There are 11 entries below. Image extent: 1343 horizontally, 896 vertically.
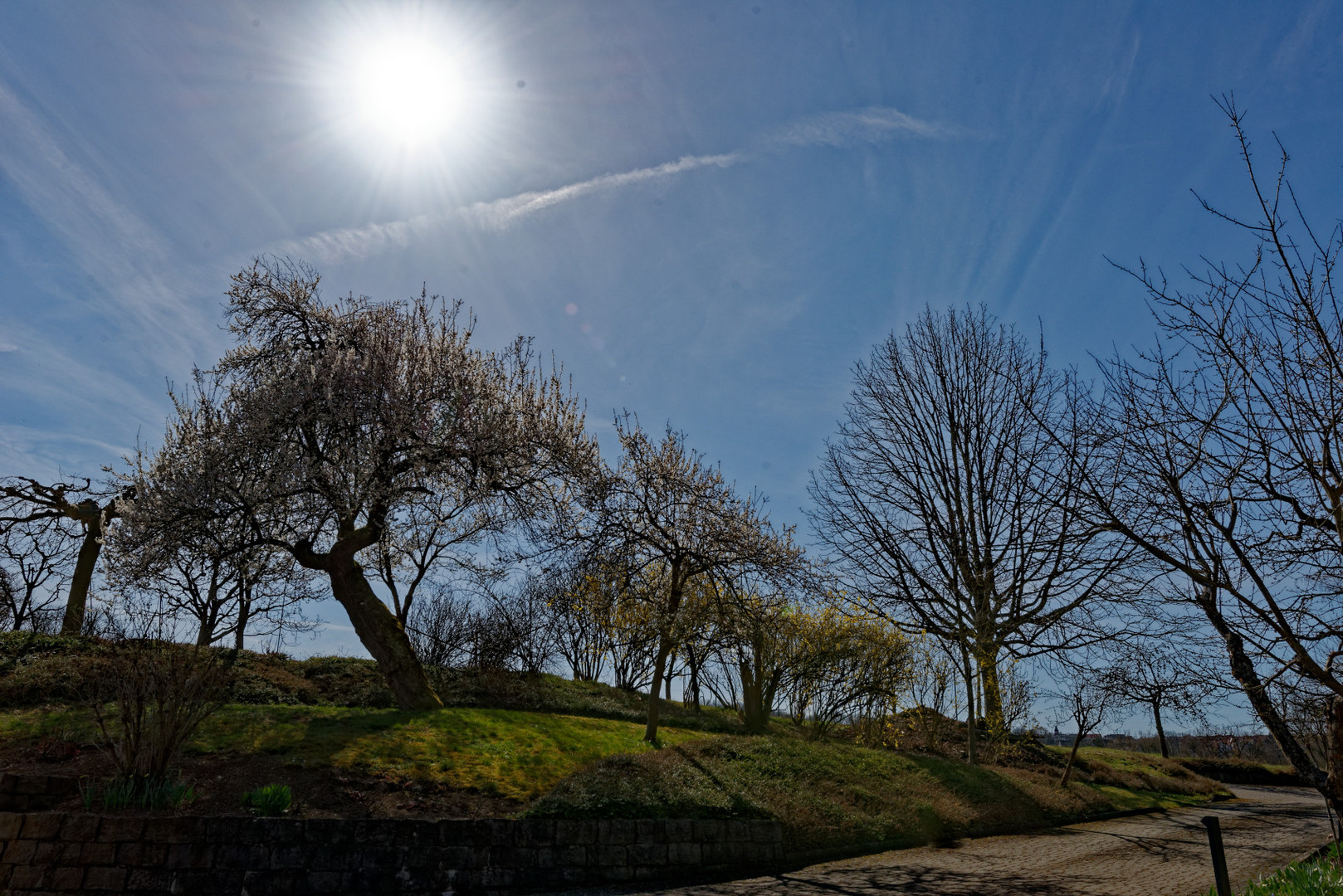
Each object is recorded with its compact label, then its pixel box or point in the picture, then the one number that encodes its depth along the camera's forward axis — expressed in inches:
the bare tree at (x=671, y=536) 534.6
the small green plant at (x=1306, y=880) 220.5
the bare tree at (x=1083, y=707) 643.5
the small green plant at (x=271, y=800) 310.2
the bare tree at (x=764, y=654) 616.4
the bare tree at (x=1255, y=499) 210.1
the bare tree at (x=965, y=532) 654.5
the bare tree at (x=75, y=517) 711.7
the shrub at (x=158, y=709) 317.7
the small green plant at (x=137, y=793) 305.0
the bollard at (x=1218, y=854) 229.9
